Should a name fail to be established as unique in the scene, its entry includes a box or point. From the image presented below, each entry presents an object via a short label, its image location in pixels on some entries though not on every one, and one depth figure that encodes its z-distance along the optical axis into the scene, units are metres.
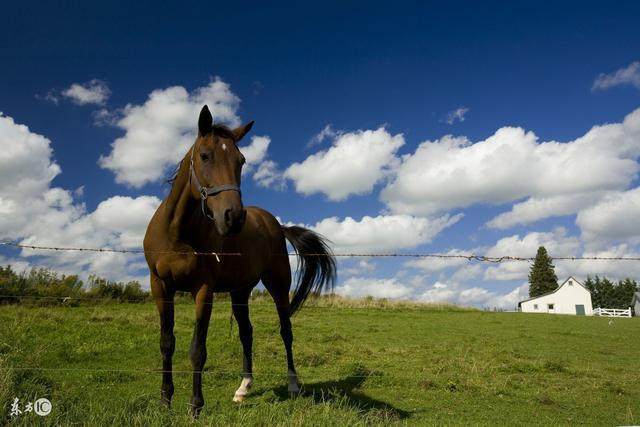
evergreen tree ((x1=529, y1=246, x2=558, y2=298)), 67.62
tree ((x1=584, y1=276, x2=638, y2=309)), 86.00
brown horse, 4.44
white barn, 59.78
